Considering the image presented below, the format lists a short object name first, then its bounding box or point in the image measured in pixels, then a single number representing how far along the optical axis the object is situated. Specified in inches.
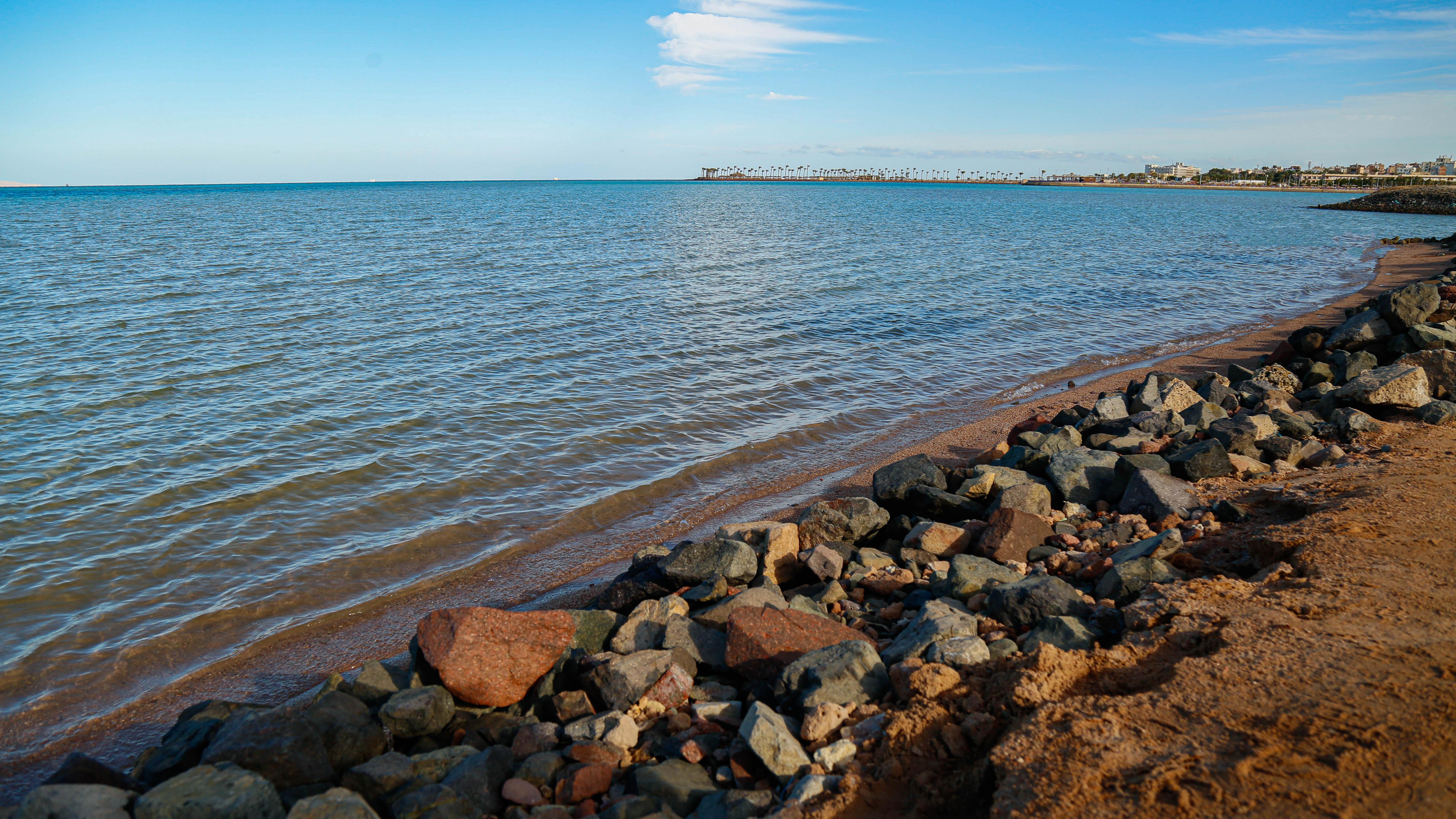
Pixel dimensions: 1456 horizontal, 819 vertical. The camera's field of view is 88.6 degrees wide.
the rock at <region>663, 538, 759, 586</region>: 233.3
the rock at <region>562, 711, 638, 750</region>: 160.7
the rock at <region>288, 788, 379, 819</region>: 126.6
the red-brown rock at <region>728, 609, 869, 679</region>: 176.6
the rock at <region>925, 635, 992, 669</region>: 157.8
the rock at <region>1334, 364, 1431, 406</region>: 319.3
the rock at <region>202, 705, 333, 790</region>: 143.7
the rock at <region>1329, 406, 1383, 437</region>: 301.6
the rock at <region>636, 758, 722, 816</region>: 140.6
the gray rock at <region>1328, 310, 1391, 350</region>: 440.1
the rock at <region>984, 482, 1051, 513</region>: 268.8
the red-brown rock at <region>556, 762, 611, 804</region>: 146.1
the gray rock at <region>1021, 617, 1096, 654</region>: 161.5
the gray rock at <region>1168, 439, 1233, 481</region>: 275.1
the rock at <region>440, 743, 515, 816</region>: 144.9
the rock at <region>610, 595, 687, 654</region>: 201.6
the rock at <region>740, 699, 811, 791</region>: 139.6
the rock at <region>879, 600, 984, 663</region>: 168.9
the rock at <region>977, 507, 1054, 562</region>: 237.1
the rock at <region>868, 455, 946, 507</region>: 297.3
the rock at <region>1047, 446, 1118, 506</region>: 285.7
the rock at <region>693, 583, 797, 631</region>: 200.7
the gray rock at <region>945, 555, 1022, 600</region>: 209.5
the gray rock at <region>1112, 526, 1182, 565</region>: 207.0
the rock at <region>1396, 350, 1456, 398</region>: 341.4
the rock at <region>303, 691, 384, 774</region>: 158.2
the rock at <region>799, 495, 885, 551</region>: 268.2
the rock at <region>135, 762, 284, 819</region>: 126.6
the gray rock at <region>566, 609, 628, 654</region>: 201.5
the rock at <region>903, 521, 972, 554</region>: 253.0
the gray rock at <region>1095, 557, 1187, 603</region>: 187.5
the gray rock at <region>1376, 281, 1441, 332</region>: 433.1
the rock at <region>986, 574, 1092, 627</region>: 181.3
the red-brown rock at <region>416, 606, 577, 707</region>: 182.2
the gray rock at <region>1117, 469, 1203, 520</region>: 249.3
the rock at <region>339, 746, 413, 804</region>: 147.1
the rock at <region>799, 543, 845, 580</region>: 238.1
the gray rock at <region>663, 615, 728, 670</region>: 191.0
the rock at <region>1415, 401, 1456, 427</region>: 305.0
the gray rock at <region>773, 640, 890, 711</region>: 154.9
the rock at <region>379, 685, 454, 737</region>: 171.6
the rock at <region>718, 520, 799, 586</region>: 250.8
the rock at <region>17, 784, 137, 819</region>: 126.5
